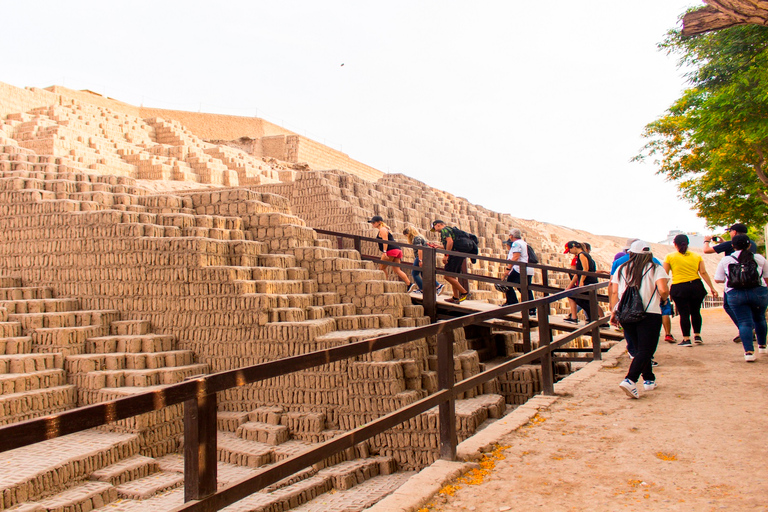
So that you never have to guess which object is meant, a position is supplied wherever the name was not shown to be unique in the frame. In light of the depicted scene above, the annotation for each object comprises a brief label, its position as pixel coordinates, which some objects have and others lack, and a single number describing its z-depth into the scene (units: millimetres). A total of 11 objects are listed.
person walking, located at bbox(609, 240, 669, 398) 4730
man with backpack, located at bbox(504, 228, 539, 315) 9539
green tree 9273
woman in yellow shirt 6977
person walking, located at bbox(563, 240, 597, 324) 9367
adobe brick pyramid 5547
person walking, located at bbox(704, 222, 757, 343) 6465
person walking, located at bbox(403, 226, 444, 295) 10008
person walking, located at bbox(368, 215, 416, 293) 9469
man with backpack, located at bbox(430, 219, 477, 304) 9234
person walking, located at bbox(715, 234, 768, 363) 6094
